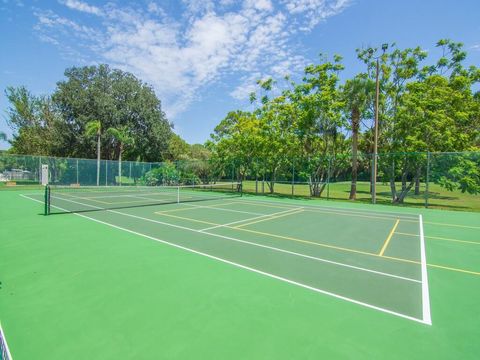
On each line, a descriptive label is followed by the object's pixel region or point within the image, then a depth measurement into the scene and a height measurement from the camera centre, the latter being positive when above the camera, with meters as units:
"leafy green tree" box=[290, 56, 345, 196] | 18.37 +4.10
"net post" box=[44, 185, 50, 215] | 10.08 -1.43
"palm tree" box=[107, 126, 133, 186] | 30.63 +4.39
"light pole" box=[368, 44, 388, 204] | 16.09 +1.14
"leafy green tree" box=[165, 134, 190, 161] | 42.88 +4.41
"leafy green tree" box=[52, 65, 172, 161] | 32.22 +7.81
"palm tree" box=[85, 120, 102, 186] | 29.48 +4.88
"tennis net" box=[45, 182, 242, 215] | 12.52 -1.49
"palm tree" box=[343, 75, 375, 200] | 18.39 +5.32
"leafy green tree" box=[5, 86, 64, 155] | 34.25 +6.57
